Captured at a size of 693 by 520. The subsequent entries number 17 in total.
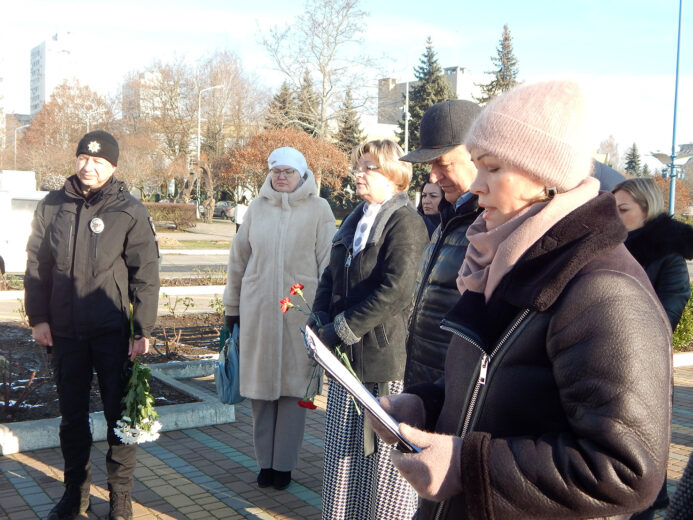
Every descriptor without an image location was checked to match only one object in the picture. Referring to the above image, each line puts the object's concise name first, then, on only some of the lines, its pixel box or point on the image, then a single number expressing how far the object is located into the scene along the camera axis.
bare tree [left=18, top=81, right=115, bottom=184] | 40.00
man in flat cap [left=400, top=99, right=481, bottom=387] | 2.78
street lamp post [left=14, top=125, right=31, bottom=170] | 43.22
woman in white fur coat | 4.71
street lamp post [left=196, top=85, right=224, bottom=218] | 41.62
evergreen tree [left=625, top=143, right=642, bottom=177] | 69.31
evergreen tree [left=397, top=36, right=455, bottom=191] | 48.62
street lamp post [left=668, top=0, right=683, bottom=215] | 24.86
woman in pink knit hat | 1.40
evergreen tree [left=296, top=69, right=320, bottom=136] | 37.69
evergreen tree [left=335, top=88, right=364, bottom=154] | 38.25
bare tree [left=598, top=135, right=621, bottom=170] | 96.56
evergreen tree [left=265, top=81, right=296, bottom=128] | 38.58
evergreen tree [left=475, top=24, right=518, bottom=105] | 51.69
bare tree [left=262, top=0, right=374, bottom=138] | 36.09
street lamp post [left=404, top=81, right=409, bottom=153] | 36.09
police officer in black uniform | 4.10
